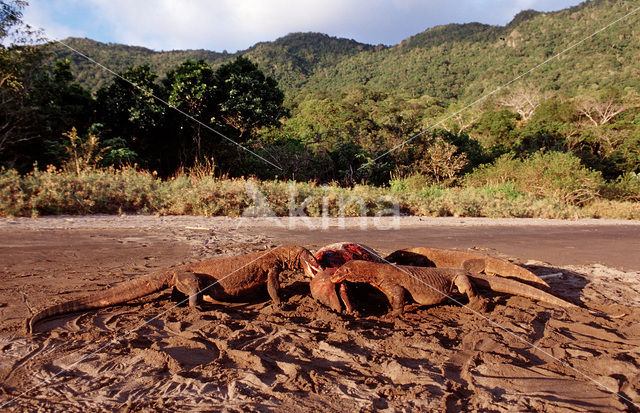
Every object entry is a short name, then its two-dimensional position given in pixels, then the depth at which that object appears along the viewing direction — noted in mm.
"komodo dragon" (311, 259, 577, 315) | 3074
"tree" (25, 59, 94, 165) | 12977
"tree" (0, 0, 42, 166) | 12172
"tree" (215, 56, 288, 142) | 16250
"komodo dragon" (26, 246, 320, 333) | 3088
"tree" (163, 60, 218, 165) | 15570
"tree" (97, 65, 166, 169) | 15078
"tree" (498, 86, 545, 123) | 37500
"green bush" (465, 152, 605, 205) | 16031
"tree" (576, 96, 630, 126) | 30406
